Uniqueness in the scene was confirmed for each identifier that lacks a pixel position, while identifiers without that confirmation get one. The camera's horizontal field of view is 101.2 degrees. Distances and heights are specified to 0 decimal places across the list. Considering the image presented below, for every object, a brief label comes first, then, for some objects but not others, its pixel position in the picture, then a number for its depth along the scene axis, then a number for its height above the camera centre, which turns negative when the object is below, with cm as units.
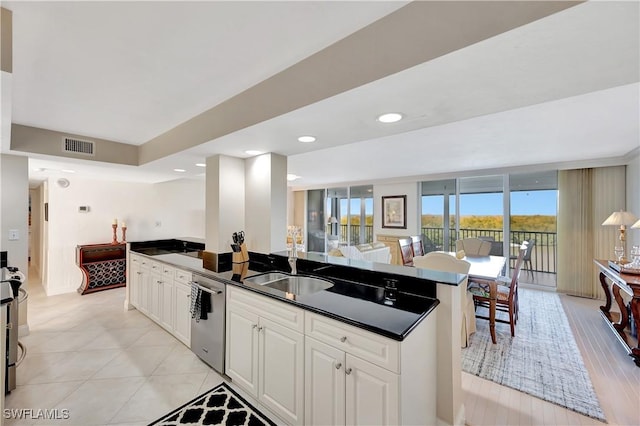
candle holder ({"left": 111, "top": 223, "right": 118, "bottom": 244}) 502 -40
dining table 285 -69
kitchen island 128 -77
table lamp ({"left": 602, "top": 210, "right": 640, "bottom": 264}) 339 -7
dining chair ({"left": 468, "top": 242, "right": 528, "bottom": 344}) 285 -93
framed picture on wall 671 +6
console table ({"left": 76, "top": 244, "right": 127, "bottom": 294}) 457 -95
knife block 282 -46
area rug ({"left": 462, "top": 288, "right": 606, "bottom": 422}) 208 -142
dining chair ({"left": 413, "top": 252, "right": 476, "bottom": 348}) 263 -57
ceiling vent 285 +75
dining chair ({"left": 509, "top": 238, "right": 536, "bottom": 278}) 492 -89
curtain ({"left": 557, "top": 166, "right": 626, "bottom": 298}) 430 -17
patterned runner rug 180 -142
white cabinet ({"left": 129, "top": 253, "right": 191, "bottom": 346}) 269 -94
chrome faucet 247 -44
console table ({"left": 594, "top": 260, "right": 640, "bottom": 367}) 251 -104
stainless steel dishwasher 221 -98
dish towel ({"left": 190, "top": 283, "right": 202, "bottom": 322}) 233 -79
